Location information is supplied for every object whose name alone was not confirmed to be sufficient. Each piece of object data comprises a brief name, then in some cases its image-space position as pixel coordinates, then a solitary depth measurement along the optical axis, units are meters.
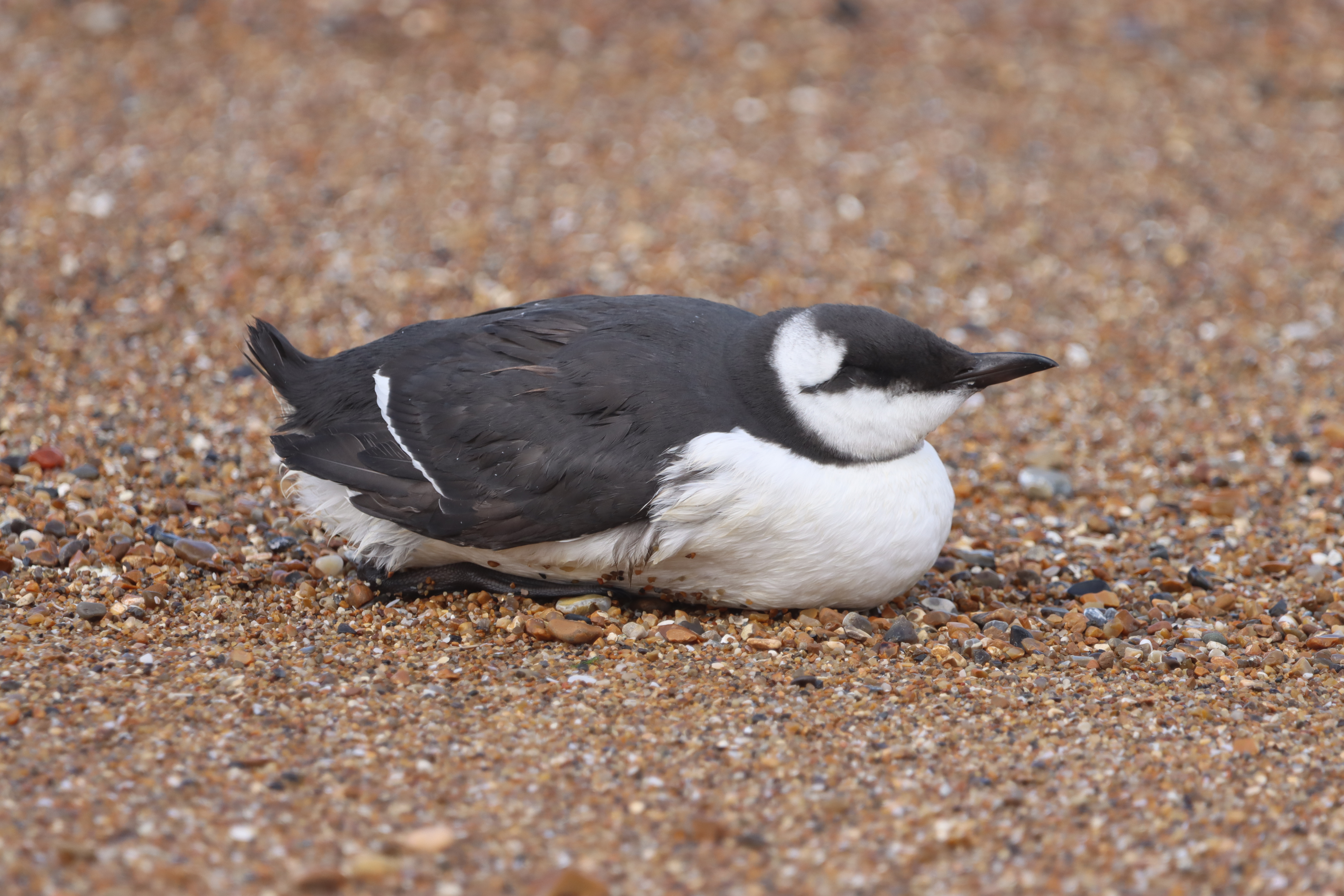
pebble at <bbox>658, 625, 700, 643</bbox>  8.72
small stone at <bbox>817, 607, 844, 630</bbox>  9.01
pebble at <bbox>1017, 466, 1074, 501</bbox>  11.84
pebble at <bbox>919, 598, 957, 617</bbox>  9.49
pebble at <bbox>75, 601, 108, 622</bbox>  8.72
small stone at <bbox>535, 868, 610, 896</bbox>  6.00
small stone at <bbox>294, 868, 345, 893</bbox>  5.99
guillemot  8.38
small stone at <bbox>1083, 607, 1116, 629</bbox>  9.27
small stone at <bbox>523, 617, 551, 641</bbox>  8.73
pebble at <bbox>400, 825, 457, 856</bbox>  6.28
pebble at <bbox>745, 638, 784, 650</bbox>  8.66
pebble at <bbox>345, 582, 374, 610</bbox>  9.30
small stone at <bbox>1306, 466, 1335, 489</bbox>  11.90
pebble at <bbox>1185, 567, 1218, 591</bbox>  10.05
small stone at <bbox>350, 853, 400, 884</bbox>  6.07
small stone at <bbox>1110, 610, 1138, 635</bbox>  9.12
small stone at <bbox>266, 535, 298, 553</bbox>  10.09
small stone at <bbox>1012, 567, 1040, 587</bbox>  10.09
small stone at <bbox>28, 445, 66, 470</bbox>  10.65
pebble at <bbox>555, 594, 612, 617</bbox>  9.12
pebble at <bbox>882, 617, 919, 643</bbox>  8.84
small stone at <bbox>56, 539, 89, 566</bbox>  9.38
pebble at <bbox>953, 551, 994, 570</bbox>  10.37
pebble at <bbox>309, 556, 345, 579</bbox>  9.81
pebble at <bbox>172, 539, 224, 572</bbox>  9.61
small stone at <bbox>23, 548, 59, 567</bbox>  9.29
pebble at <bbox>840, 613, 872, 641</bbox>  8.84
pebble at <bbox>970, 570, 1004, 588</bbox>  10.04
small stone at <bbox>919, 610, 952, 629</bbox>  9.13
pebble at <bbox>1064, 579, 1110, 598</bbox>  9.92
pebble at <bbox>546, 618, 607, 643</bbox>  8.66
